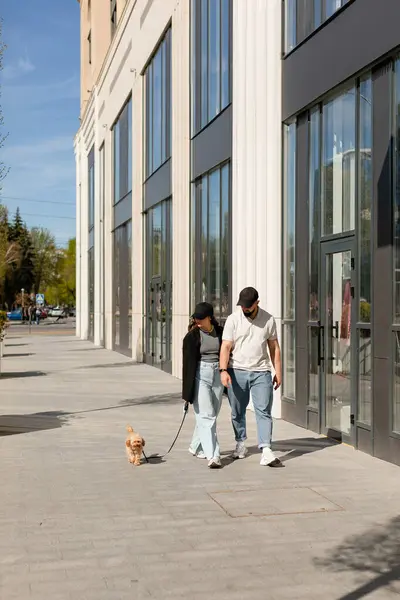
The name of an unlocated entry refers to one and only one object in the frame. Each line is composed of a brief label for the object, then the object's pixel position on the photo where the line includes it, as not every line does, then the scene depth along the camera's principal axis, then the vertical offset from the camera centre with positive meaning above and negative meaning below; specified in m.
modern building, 8.85 +1.60
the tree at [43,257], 106.81 +5.03
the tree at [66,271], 114.94 +3.45
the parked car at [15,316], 94.83 -2.18
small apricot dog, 8.51 -1.52
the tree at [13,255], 82.16 +4.25
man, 8.52 -0.65
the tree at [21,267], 98.12 +3.41
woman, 8.57 -0.80
